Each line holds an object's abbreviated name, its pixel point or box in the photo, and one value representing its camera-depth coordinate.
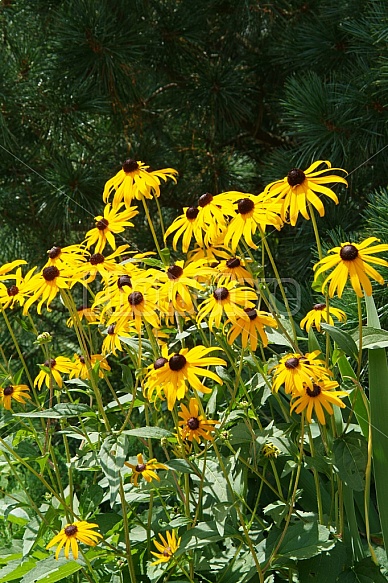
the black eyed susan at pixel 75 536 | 1.67
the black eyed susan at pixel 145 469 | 1.70
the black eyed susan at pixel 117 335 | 1.65
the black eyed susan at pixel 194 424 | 1.67
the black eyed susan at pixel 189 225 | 1.70
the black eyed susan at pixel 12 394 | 1.82
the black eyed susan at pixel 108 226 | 1.77
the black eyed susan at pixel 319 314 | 1.75
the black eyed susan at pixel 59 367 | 1.83
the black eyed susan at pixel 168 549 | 1.70
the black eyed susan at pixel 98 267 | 1.69
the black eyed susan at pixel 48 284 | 1.67
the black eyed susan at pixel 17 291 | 1.75
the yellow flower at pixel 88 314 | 1.80
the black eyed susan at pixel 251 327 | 1.63
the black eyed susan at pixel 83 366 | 1.83
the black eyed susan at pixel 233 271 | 1.70
